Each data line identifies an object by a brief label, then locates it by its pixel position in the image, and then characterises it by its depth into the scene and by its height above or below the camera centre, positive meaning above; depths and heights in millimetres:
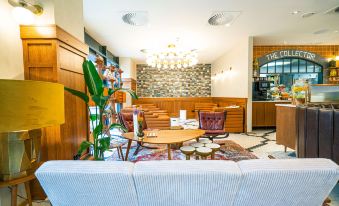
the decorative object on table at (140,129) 3141 -587
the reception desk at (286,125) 3373 -610
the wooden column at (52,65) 1932 +370
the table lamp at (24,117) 1101 -131
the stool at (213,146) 2593 -762
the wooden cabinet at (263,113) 6289 -619
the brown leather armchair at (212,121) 4258 -607
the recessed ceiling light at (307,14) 4004 +1887
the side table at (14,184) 1321 -651
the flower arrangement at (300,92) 3453 +67
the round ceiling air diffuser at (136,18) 3816 +1832
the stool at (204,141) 2962 -775
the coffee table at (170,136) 2924 -722
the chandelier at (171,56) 5444 +1339
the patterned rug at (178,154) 3572 -1246
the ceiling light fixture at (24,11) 1754 +919
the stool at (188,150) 2463 -767
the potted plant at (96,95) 1921 +29
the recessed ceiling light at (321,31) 5209 +1949
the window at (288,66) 7059 +1197
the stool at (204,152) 2373 -758
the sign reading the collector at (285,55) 6820 +1594
